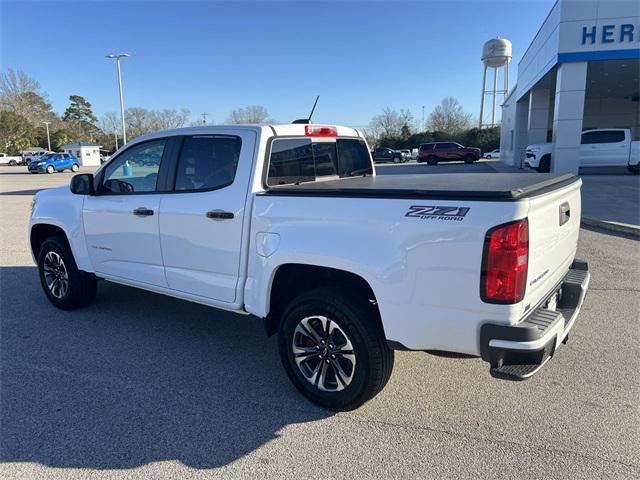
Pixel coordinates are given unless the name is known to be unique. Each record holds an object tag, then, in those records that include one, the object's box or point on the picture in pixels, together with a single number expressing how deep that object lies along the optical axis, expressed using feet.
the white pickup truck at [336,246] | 8.21
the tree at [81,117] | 327.67
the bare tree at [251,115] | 263.49
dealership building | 56.54
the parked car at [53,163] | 136.77
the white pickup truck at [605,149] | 68.03
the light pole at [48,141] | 260.79
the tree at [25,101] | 283.59
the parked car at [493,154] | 163.83
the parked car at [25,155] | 201.09
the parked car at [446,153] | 128.67
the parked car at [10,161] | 211.20
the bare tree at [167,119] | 233.76
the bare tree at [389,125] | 277.85
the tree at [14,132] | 247.29
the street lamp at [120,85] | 119.44
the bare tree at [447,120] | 268.82
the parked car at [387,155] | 160.66
